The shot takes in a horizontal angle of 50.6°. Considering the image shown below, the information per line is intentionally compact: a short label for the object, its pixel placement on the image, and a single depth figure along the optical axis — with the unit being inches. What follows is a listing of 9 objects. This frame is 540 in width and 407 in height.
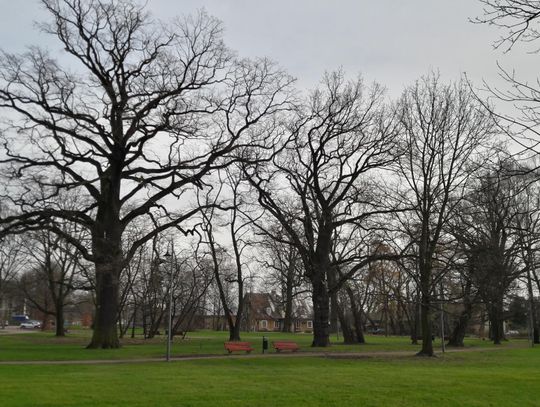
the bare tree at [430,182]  1173.5
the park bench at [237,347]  1192.2
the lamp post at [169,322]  996.2
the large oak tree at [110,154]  1242.6
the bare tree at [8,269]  2363.6
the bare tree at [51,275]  2070.6
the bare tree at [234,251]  1958.7
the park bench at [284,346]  1321.4
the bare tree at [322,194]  1482.5
